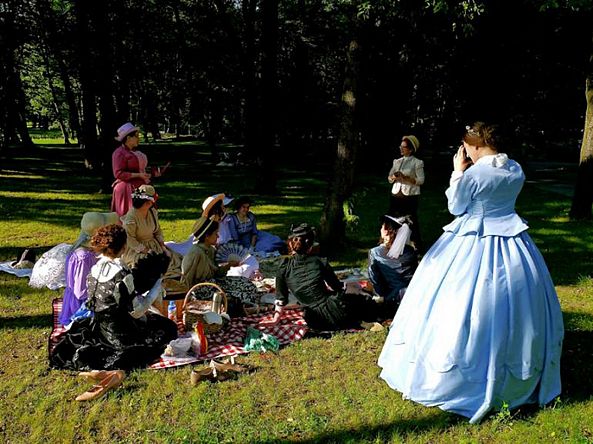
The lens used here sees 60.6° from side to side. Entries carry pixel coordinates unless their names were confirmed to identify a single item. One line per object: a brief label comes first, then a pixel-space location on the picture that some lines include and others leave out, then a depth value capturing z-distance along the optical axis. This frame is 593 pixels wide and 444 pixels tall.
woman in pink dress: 8.37
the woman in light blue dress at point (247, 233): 9.28
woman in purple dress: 6.12
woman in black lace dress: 4.95
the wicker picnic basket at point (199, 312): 5.82
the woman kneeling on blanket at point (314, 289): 6.01
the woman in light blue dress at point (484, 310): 4.14
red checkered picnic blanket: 5.34
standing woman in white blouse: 8.68
